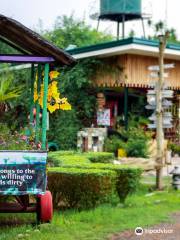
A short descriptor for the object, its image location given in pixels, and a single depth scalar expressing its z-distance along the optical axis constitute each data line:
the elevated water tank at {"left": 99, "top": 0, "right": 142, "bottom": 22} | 30.83
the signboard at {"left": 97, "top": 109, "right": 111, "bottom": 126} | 21.97
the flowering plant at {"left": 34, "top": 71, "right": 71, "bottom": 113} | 10.48
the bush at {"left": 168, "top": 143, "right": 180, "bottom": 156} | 22.91
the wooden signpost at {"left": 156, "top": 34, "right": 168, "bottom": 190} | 14.36
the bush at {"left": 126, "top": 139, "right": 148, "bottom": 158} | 20.14
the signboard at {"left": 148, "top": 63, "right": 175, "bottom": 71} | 14.65
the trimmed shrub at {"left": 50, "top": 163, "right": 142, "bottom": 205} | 11.44
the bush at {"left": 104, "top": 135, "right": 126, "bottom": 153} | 20.74
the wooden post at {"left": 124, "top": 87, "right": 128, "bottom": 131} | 21.47
